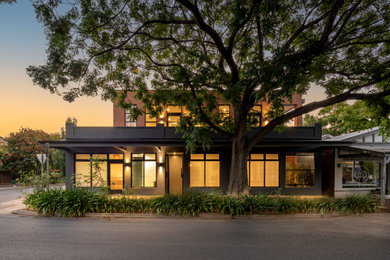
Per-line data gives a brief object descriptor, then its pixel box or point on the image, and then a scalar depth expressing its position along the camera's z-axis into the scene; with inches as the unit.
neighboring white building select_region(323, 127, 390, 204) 534.3
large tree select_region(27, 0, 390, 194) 309.1
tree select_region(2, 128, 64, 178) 871.7
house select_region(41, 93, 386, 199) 560.1
